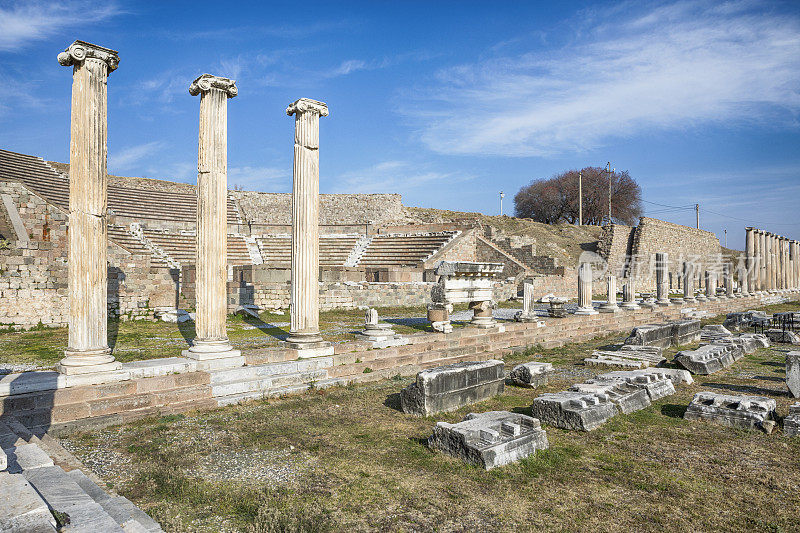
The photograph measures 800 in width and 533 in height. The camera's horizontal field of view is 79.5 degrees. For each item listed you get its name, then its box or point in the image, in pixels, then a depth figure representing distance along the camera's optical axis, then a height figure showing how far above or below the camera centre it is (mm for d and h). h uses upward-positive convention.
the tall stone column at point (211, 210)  7902 +1048
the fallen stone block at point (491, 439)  4766 -1736
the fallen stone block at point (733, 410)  5941 -1781
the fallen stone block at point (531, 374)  8242 -1786
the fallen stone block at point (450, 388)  6527 -1659
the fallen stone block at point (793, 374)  7427 -1605
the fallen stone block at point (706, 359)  9367 -1765
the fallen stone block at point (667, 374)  7878 -1761
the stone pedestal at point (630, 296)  18266 -972
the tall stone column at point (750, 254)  31823 +1144
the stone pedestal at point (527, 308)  13719 -1049
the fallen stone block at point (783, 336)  13538 -1880
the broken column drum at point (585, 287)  16047 -516
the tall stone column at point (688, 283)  22994 -567
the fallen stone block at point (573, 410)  5934 -1763
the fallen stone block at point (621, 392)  6711 -1767
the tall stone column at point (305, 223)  8938 +940
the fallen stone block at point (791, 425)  5652 -1833
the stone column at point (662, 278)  20961 -321
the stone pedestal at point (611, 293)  17281 -792
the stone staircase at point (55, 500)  2691 -1493
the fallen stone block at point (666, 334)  11898 -1662
